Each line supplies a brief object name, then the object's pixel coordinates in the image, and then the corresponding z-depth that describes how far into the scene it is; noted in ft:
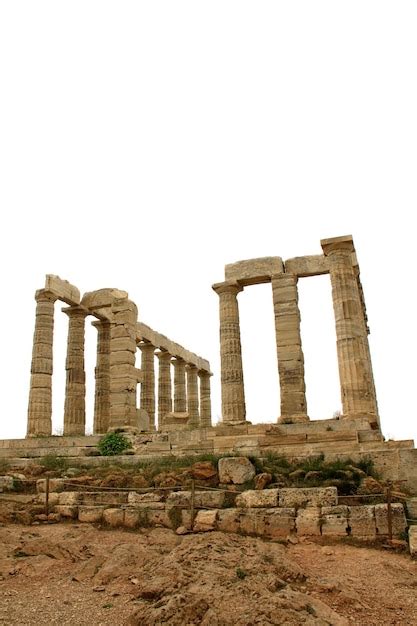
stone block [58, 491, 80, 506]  43.09
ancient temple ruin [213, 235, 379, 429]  65.46
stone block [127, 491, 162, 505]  41.63
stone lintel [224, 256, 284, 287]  74.79
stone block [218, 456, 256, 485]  42.78
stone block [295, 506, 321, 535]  35.32
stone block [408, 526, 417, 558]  31.12
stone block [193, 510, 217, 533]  37.11
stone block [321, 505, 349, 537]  34.81
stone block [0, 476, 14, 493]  48.29
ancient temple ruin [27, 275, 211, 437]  77.92
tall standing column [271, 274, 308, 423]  69.72
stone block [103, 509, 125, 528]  39.86
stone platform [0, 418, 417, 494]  43.21
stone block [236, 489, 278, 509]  38.52
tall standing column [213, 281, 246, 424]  72.95
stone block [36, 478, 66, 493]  46.01
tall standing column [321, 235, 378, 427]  64.28
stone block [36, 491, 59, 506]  43.78
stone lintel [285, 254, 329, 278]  73.41
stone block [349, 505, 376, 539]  34.19
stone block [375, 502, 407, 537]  33.76
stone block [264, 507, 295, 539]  35.94
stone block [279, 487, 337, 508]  37.17
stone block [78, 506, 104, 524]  41.06
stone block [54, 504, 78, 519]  42.11
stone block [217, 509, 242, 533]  36.81
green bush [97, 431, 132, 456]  65.46
